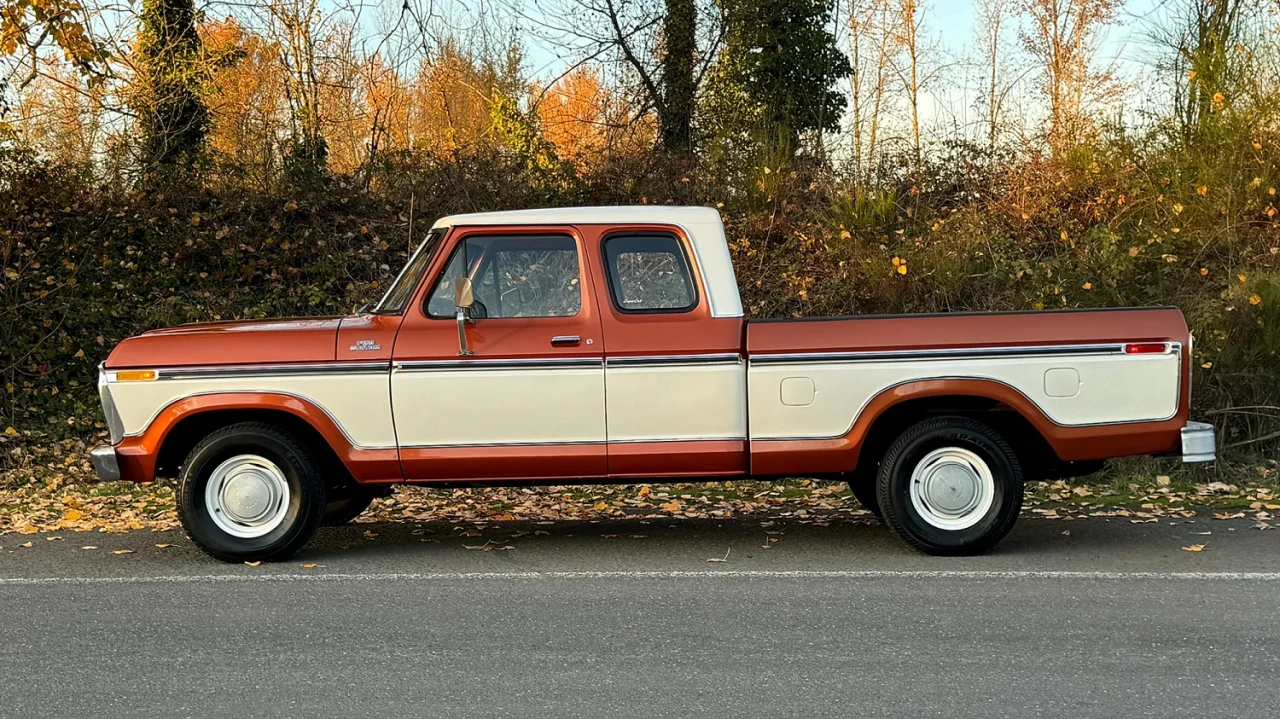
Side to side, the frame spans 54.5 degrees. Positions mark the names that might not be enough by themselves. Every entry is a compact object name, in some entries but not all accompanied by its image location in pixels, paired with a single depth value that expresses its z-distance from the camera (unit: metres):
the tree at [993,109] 16.48
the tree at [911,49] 16.87
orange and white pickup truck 6.98
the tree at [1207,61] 14.52
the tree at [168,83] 15.57
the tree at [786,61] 18.70
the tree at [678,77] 17.83
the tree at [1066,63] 15.88
